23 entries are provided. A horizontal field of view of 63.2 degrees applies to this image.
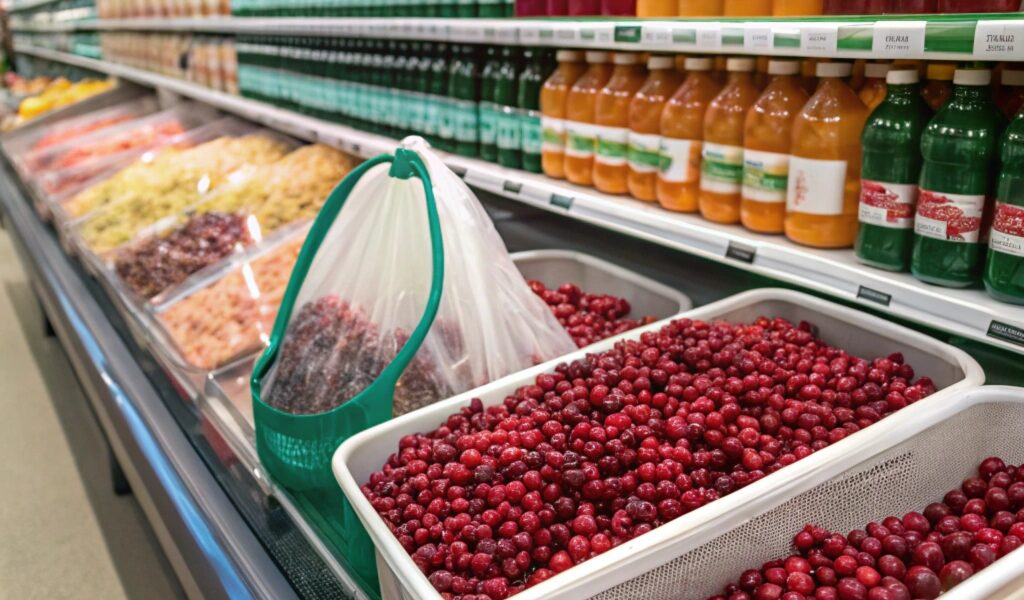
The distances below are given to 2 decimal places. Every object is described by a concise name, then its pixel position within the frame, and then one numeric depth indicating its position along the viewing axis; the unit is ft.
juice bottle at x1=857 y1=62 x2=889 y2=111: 5.36
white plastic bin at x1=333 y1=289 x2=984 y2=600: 3.34
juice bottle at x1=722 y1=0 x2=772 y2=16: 5.59
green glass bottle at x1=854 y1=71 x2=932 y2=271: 4.74
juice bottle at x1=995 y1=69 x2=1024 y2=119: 4.51
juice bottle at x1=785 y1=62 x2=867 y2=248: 5.22
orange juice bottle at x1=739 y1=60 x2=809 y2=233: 5.55
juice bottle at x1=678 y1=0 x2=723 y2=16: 5.98
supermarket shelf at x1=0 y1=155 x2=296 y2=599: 5.24
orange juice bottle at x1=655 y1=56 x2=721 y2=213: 6.23
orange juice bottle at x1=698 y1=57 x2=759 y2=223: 5.90
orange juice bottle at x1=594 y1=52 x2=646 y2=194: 6.90
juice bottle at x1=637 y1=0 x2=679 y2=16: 6.31
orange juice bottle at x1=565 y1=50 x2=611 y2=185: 7.21
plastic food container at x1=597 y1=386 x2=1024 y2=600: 3.51
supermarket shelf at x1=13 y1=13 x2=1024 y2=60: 3.86
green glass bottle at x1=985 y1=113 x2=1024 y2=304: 4.11
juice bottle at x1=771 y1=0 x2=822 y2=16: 5.23
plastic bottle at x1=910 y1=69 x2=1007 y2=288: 4.35
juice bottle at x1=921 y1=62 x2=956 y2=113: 4.82
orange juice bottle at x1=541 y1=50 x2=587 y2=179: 7.53
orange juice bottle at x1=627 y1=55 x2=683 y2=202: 6.56
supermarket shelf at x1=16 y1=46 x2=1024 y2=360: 4.33
